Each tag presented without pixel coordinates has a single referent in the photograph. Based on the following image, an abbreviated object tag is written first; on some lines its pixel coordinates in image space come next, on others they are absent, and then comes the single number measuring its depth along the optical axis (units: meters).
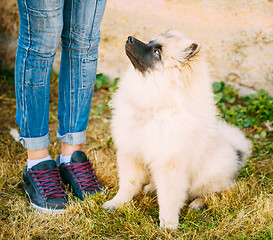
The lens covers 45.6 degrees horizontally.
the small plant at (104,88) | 3.30
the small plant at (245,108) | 3.03
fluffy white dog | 1.73
